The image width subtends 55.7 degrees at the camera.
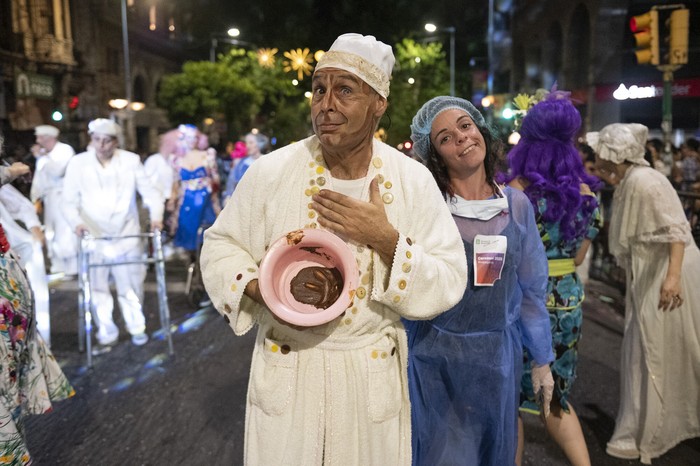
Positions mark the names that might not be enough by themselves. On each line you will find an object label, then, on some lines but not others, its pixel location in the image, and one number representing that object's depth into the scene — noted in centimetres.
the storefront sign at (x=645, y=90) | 2491
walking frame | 613
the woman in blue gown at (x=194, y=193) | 903
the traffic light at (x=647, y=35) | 953
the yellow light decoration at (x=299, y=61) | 2673
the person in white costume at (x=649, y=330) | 424
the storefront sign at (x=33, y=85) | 2828
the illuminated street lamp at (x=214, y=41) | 4050
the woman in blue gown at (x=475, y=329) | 291
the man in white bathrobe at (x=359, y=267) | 221
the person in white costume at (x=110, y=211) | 657
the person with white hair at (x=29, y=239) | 554
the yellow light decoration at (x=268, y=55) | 2662
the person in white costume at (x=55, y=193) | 878
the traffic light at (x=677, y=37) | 916
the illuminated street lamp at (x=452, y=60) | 3841
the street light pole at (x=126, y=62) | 3181
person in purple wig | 361
